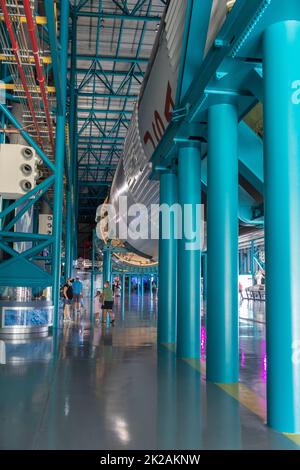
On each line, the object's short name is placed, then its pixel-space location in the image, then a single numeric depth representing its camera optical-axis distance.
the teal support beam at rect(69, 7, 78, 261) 16.84
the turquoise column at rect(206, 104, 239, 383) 5.45
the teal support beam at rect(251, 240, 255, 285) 29.13
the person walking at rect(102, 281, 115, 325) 12.41
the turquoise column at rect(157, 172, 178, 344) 8.87
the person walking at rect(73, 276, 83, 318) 15.11
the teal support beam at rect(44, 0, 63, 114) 7.11
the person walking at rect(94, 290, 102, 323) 13.11
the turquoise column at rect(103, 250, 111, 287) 20.44
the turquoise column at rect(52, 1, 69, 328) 11.12
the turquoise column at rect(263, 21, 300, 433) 3.71
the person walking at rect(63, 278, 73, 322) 13.08
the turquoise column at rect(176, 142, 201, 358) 7.12
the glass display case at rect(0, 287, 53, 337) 9.52
